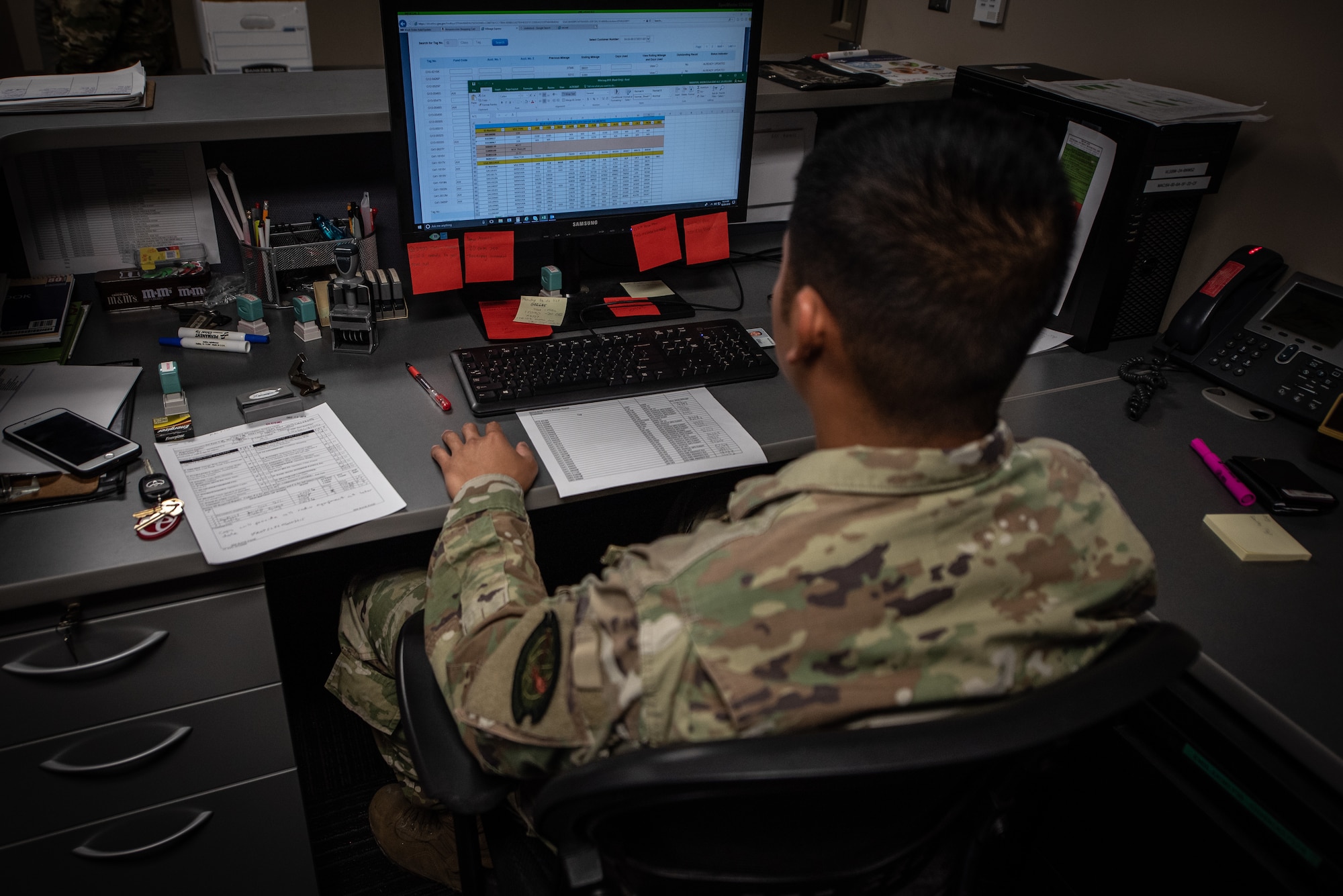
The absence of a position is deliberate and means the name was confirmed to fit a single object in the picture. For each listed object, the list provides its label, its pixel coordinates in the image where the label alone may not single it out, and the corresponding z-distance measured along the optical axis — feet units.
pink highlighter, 3.72
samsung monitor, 4.09
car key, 3.24
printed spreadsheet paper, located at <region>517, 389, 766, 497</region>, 3.59
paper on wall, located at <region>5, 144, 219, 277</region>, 4.40
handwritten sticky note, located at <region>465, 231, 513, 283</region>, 4.58
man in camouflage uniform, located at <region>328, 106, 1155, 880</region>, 2.07
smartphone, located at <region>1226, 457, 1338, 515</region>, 3.66
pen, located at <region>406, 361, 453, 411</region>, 3.94
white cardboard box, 7.22
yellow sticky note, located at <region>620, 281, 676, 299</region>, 5.20
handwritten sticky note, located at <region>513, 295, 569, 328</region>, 4.69
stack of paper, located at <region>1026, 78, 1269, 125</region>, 4.39
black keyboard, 4.01
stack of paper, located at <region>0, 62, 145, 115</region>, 3.82
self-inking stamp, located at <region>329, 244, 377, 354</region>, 4.34
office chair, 1.74
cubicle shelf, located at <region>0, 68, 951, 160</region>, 3.79
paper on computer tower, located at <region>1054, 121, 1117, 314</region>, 4.58
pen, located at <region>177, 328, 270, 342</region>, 4.29
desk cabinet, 3.14
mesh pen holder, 4.64
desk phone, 4.29
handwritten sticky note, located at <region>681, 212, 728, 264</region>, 5.02
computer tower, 4.44
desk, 2.93
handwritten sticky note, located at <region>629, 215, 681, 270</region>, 4.88
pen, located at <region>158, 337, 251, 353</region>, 4.28
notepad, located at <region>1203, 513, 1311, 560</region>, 3.39
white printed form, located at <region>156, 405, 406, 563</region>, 3.13
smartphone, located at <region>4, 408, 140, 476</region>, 3.32
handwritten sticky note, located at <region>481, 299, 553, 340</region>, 4.63
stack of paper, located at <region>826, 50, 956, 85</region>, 5.65
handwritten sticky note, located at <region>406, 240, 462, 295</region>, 4.48
